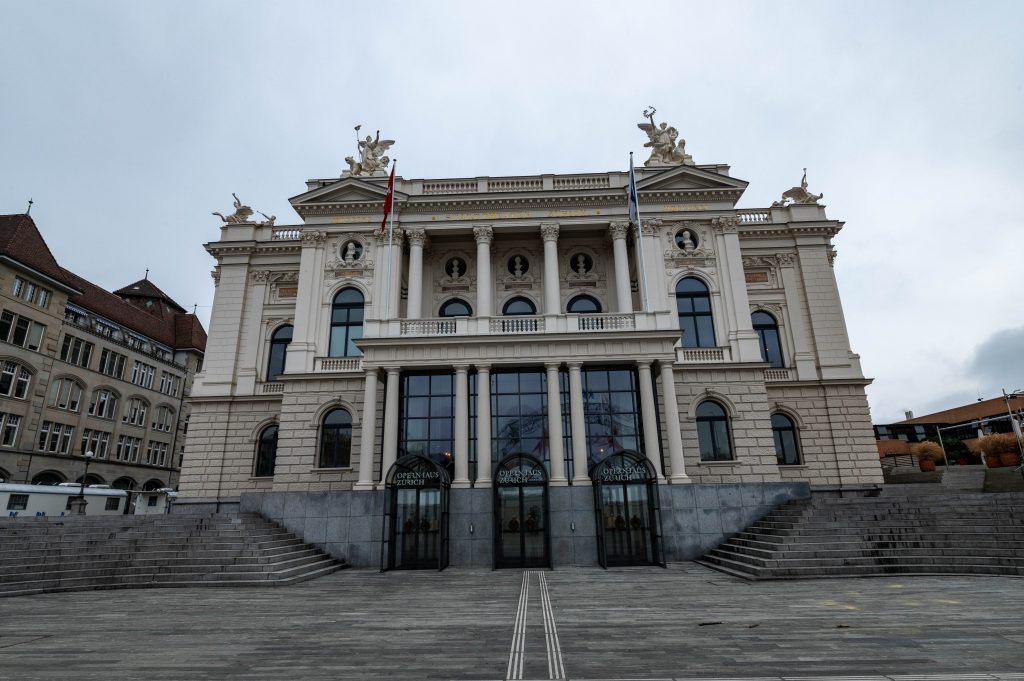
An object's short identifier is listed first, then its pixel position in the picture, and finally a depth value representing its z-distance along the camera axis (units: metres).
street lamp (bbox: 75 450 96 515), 31.78
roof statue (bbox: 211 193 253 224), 34.47
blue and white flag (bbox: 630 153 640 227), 26.59
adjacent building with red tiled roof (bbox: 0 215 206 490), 42.78
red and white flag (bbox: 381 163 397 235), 27.05
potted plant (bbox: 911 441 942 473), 35.28
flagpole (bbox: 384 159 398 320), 26.40
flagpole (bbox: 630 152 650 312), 26.48
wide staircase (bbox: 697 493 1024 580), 15.77
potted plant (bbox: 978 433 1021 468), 33.38
